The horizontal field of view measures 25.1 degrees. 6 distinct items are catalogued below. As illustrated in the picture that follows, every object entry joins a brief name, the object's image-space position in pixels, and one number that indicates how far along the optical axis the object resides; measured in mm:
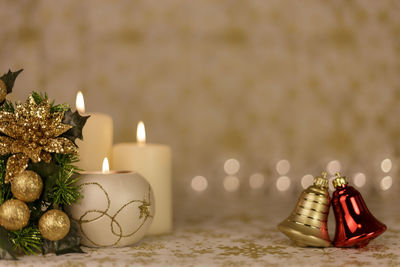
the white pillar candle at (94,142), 1045
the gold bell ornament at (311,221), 975
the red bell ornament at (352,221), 970
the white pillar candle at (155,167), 1057
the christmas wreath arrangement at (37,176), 923
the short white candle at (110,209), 959
